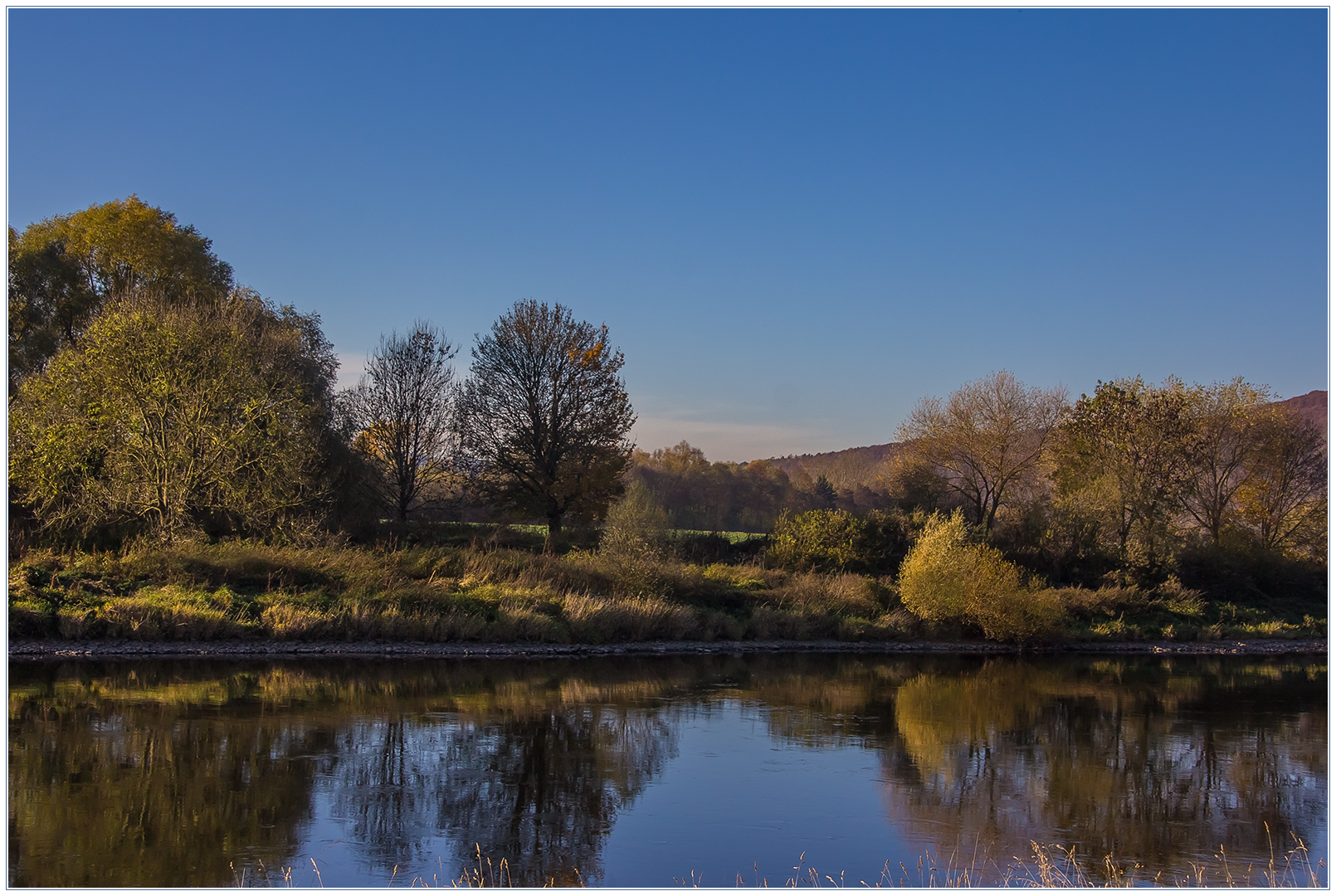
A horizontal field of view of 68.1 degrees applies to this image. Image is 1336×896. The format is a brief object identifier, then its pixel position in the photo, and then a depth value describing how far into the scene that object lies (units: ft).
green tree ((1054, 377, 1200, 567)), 137.28
